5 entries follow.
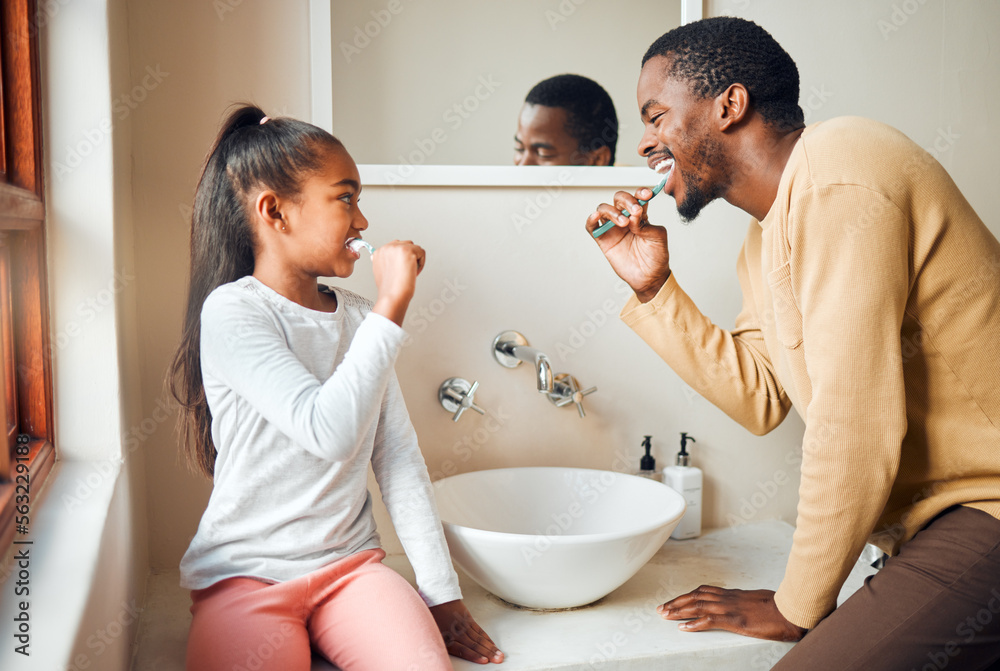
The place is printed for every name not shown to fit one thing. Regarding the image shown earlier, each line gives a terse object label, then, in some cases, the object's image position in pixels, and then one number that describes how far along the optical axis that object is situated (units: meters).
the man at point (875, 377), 1.01
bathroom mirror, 1.41
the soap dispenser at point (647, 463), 1.58
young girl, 1.01
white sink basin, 1.14
